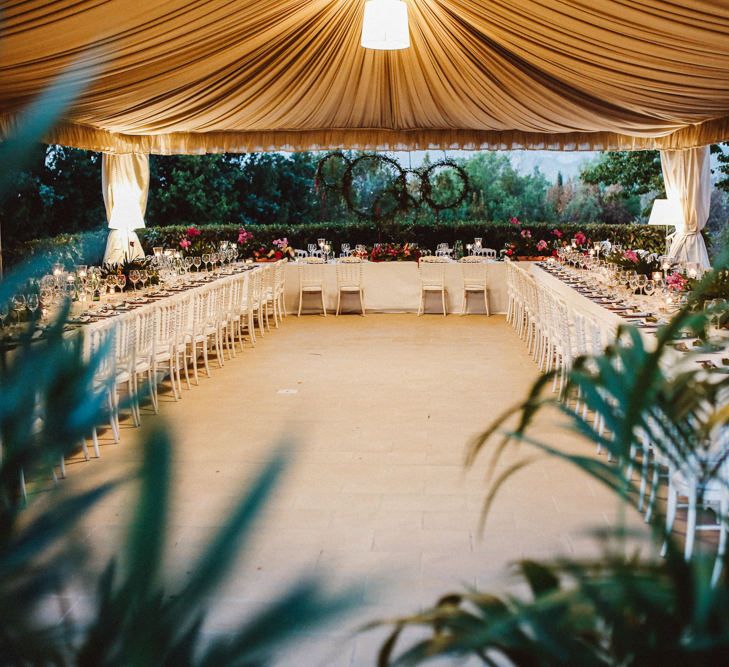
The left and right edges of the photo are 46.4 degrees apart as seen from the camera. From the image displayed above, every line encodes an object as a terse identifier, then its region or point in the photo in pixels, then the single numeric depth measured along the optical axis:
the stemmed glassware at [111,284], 8.07
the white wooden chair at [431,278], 11.78
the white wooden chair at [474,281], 11.73
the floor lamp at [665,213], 10.80
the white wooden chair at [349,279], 11.86
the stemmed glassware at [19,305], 5.48
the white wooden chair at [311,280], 11.92
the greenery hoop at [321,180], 13.06
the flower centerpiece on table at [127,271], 8.34
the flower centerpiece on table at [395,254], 12.23
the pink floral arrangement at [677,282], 6.35
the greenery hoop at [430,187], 13.20
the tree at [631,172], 15.45
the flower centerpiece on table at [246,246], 12.54
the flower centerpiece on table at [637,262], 7.70
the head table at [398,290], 11.88
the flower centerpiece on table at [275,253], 12.46
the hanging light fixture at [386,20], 6.31
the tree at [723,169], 13.16
